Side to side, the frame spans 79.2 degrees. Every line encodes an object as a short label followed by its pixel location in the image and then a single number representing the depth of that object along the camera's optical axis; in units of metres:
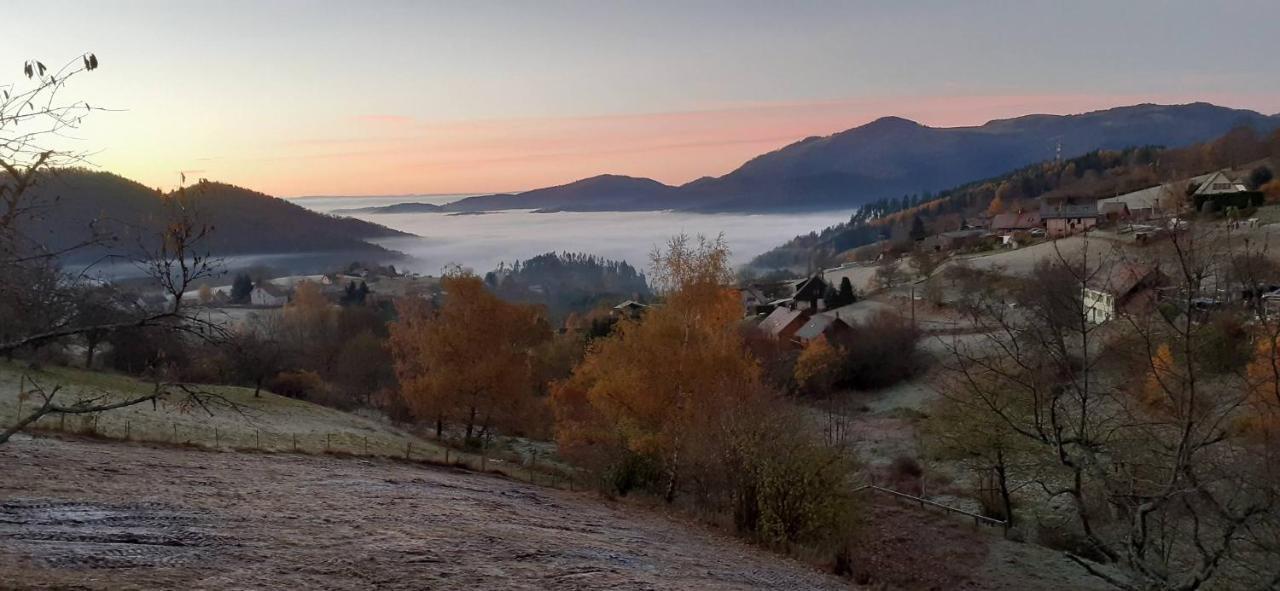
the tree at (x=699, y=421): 17.42
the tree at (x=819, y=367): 50.44
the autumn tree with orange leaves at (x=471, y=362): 30.64
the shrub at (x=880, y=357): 55.06
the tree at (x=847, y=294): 76.75
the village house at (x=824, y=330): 56.38
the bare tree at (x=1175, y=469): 8.95
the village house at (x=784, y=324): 59.53
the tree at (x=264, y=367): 35.71
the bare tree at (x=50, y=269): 6.50
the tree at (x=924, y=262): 82.56
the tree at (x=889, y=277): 83.50
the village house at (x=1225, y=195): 70.19
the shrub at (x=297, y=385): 42.34
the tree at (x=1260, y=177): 88.04
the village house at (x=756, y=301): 81.26
